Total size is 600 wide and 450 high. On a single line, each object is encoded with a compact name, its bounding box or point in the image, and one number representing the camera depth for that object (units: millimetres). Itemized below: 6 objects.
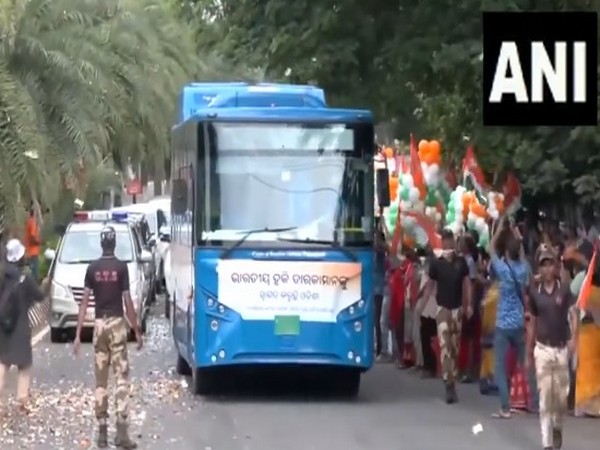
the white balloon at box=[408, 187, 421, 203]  23703
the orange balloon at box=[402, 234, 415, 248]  23931
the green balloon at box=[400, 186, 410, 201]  23900
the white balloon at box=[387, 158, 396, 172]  30098
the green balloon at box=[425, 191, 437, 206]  24008
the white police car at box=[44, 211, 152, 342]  26844
